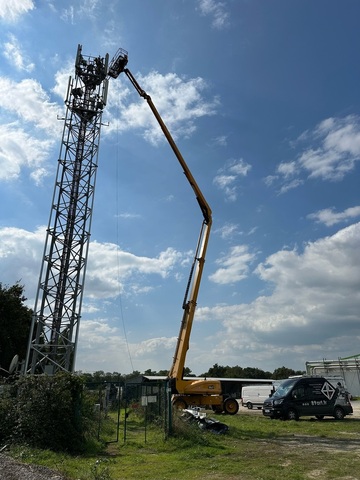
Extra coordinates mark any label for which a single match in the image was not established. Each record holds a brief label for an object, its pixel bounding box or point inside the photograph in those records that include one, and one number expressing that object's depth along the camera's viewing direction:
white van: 33.77
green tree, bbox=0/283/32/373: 32.50
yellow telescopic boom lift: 21.25
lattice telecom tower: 23.31
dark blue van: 22.41
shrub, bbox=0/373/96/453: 12.42
